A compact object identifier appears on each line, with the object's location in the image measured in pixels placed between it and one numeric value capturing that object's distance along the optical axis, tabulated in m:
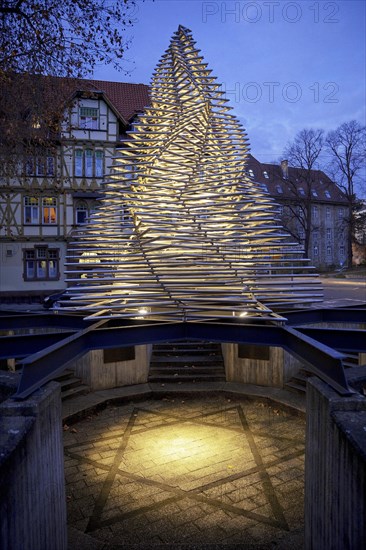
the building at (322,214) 44.28
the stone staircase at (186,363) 10.02
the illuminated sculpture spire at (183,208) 6.27
